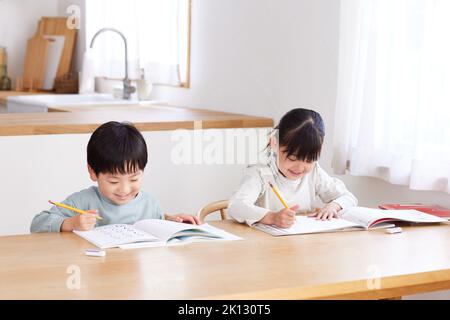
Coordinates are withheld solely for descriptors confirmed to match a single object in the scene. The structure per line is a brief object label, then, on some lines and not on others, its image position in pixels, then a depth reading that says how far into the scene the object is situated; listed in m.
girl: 2.20
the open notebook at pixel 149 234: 1.86
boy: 2.05
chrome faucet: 4.42
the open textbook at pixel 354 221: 2.09
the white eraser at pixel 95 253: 1.75
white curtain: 2.58
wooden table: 1.49
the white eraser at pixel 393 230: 2.11
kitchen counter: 2.97
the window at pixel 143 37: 4.11
